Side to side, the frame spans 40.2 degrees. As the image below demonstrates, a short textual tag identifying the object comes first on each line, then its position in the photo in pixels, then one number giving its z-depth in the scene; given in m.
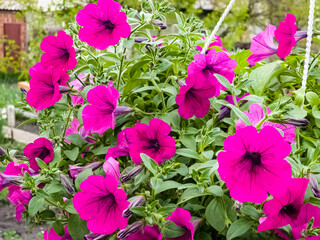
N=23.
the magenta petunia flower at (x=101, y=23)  0.77
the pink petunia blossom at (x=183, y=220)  0.64
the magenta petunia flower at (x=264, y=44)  0.94
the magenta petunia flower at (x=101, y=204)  0.67
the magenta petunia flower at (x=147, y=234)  0.70
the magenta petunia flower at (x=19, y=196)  0.88
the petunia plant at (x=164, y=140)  0.60
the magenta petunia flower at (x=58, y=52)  0.82
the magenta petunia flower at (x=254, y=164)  0.55
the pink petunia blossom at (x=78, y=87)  0.92
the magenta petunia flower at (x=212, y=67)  0.75
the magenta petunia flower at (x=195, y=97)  0.74
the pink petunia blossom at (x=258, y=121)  0.66
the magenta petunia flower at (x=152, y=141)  0.71
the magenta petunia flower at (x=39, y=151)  0.83
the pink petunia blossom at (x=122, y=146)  0.75
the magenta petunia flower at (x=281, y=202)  0.58
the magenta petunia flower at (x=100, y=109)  0.74
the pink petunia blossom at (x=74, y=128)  0.90
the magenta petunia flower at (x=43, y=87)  0.82
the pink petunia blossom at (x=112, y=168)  0.69
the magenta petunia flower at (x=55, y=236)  0.91
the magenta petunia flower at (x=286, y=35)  0.87
